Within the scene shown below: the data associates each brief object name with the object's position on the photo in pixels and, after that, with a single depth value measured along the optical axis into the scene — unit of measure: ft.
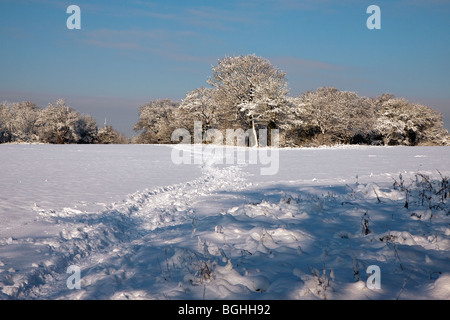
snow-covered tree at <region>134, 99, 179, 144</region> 247.29
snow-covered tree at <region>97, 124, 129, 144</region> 250.57
